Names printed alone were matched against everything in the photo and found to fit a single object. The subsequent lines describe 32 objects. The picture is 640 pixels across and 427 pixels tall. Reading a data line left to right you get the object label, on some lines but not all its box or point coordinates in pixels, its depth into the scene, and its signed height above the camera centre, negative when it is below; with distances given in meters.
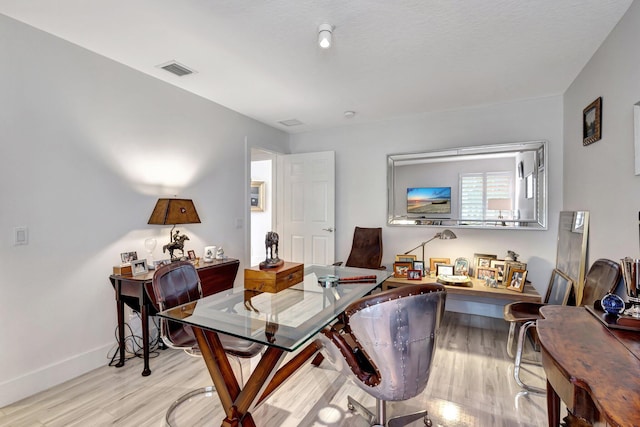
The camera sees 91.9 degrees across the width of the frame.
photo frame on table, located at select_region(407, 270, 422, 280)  3.38 -0.70
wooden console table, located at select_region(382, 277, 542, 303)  2.88 -0.77
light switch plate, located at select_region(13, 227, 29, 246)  2.08 -0.19
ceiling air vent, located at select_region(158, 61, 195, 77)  2.63 +1.23
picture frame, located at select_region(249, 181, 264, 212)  6.41 +0.31
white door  4.44 +0.05
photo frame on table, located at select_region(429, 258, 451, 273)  3.64 -0.59
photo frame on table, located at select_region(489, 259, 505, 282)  3.22 -0.59
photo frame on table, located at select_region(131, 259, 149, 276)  2.48 -0.48
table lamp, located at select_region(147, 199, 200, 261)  2.72 -0.05
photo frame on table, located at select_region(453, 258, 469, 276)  3.56 -0.64
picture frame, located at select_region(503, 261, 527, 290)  3.07 -0.55
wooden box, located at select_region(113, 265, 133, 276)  2.49 -0.50
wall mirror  3.43 +0.30
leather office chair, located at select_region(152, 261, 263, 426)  1.81 -0.61
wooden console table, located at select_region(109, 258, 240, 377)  2.37 -0.70
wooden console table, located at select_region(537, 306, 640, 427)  0.81 -0.48
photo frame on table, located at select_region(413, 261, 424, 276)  3.49 -0.61
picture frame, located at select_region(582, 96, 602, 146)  2.32 +0.72
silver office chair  1.34 -0.59
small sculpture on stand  2.17 -0.29
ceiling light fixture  2.05 +1.18
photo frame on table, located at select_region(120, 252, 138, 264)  2.61 -0.41
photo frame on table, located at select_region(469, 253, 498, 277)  3.39 -0.53
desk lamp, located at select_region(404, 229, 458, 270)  3.44 -0.27
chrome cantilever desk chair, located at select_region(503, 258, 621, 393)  1.96 -0.61
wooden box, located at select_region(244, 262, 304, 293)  2.08 -0.47
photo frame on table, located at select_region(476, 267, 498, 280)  3.23 -0.65
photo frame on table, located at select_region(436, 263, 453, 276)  3.50 -0.66
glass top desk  1.45 -0.57
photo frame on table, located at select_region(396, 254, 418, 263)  3.61 -0.55
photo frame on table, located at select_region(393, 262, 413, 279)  3.48 -0.65
